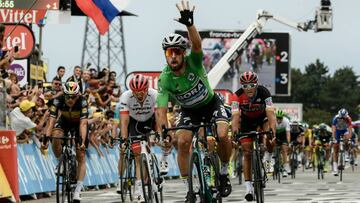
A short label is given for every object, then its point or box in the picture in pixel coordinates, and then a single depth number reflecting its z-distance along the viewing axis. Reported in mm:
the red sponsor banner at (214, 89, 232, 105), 44325
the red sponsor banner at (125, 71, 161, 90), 39188
